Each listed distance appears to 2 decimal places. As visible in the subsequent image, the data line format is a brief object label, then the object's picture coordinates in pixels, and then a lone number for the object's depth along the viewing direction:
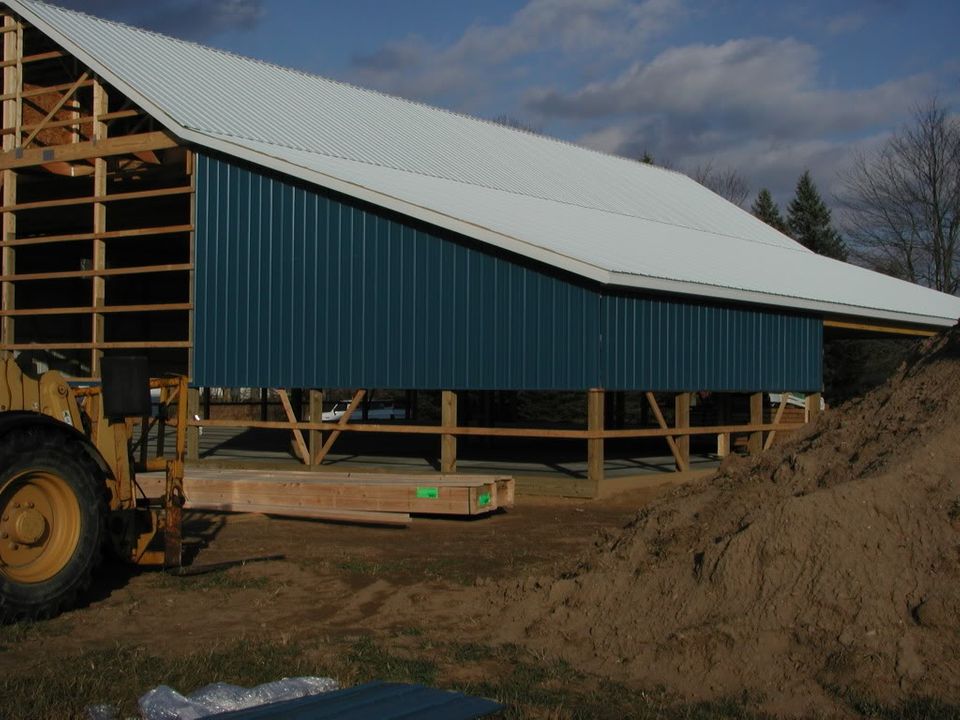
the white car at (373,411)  43.77
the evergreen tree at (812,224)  54.47
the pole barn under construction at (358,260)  19.19
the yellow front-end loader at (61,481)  9.27
